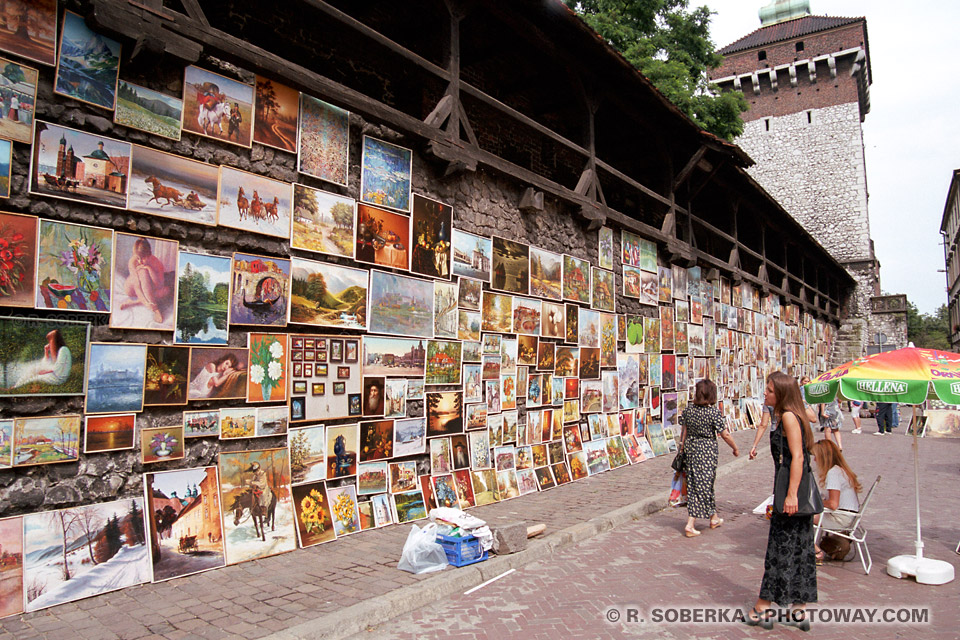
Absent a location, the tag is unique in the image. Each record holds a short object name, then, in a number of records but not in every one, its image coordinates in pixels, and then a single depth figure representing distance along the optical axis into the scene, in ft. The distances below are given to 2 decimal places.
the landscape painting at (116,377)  13.66
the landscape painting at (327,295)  17.87
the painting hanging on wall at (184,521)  14.17
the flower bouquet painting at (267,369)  16.58
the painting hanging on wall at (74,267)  13.02
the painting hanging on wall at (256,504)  15.58
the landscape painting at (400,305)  20.17
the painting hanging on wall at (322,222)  17.99
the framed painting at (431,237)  21.76
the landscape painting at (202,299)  15.24
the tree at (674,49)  58.29
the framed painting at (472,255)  23.65
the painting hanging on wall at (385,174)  20.13
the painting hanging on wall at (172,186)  14.56
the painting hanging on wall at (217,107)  15.65
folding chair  16.71
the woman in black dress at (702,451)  20.77
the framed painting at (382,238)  19.83
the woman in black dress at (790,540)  13.05
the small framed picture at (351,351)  19.10
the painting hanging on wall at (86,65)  13.47
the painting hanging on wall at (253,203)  16.28
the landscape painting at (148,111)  14.33
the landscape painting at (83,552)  12.35
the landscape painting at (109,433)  13.52
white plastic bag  15.42
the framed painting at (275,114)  17.21
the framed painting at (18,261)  12.46
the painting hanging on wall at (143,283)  14.11
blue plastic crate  15.83
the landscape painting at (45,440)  12.53
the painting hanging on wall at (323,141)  18.24
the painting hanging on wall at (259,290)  16.35
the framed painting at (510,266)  25.69
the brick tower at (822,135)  110.73
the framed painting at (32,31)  12.70
